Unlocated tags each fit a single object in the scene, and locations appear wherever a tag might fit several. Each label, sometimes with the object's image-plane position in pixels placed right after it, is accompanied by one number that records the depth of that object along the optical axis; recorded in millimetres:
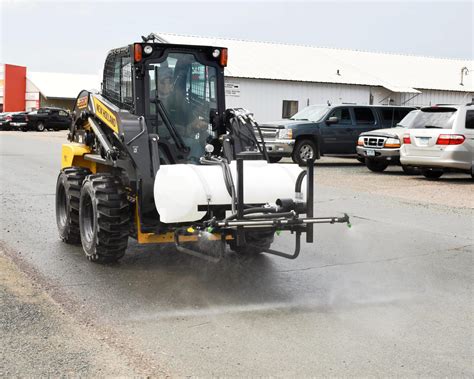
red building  63156
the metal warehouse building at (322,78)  34656
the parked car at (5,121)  44150
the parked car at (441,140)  16062
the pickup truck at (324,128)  19859
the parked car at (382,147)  18453
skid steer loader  6215
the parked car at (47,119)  44406
